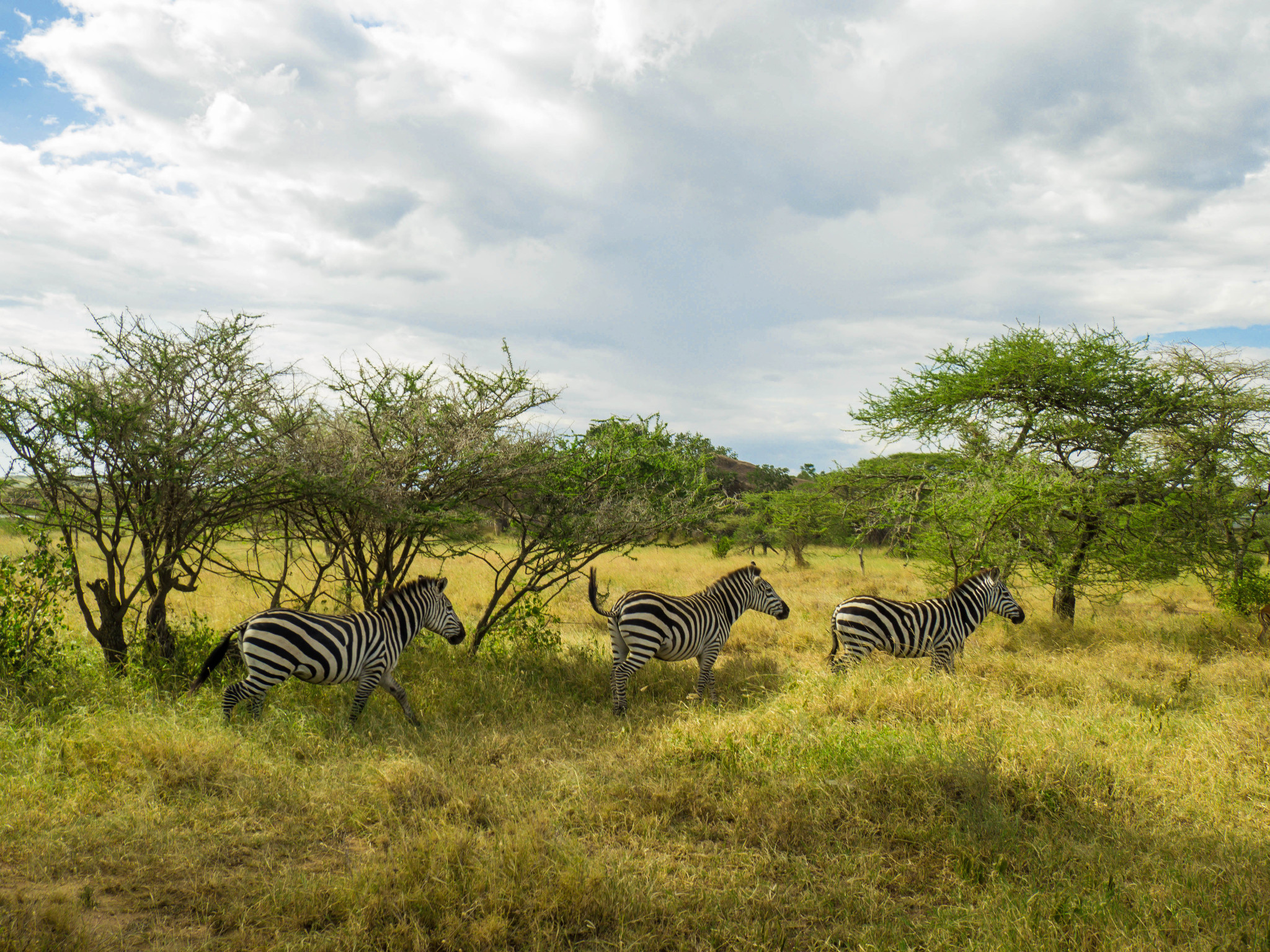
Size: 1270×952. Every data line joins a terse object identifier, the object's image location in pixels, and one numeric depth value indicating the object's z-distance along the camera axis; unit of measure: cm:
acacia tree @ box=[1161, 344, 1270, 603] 1251
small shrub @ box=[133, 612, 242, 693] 725
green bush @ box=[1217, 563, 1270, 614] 1277
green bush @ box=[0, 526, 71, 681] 677
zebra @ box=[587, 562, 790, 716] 752
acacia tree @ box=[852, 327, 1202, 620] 1224
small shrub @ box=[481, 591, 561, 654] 915
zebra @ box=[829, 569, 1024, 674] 828
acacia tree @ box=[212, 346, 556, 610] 750
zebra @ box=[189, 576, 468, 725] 619
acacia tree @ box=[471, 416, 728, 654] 905
